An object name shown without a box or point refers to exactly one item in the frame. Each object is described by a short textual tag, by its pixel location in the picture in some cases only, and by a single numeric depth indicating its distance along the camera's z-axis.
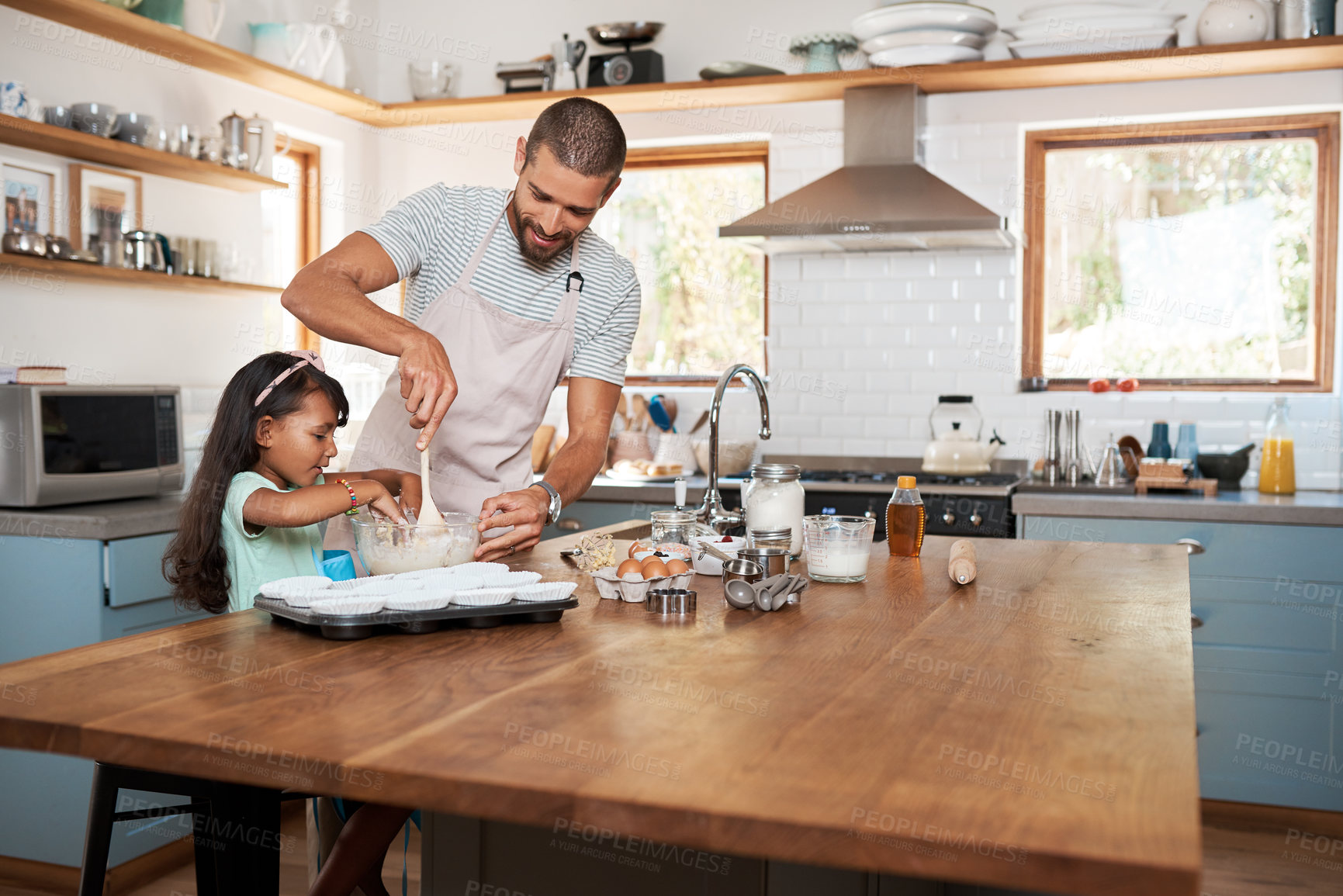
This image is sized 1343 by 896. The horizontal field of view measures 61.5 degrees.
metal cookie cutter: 1.55
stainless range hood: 3.78
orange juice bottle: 3.70
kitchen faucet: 2.20
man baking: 2.11
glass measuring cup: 1.83
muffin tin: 1.32
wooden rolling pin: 1.80
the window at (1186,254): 3.99
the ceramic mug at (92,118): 3.32
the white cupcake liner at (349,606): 1.31
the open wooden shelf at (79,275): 3.16
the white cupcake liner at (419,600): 1.34
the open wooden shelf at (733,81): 3.50
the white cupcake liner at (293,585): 1.40
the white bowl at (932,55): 3.95
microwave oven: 2.83
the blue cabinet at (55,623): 2.78
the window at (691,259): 4.63
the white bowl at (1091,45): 3.83
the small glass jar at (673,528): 2.00
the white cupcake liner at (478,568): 1.53
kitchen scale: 4.36
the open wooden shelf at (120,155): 3.13
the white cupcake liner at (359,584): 1.40
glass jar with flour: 2.04
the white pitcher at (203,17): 3.69
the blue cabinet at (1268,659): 3.32
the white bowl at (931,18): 3.90
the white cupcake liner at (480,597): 1.39
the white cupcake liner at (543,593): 1.43
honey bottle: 2.13
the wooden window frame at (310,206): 4.65
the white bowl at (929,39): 3.94
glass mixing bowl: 1.60
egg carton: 1.61
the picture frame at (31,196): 3.23
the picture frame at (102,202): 3.43
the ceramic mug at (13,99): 3.09
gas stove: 3.64
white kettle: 4.04
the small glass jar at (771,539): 1.89
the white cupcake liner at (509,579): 1.44
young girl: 1.78
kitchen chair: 1.24
